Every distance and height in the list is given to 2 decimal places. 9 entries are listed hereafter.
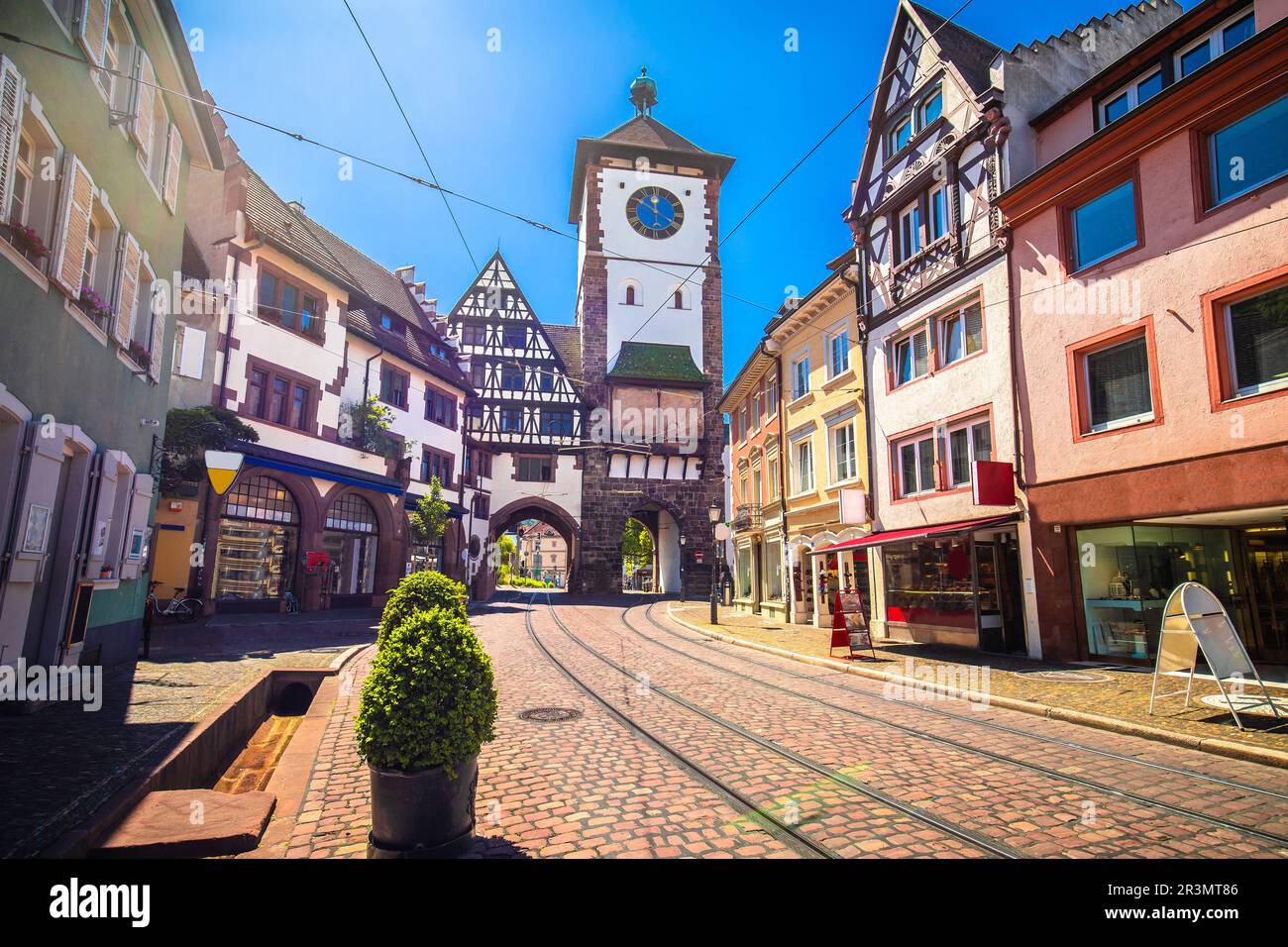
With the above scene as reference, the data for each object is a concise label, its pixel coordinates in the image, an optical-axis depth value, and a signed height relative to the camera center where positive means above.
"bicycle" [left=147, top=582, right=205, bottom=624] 18.23 -1.07
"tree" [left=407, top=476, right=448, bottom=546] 29.19 +2.10
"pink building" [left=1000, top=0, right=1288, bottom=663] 9.91 +3.78
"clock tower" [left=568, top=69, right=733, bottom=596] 41.62 +13.91
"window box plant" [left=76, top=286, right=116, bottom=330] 8.54 +3.21
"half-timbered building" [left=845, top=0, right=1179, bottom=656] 14.31 +5.82
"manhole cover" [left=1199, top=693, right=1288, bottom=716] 6.64 -1.22
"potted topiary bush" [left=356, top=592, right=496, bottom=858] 3.83 -0.96
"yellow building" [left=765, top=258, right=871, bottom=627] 19.11 +3.87
